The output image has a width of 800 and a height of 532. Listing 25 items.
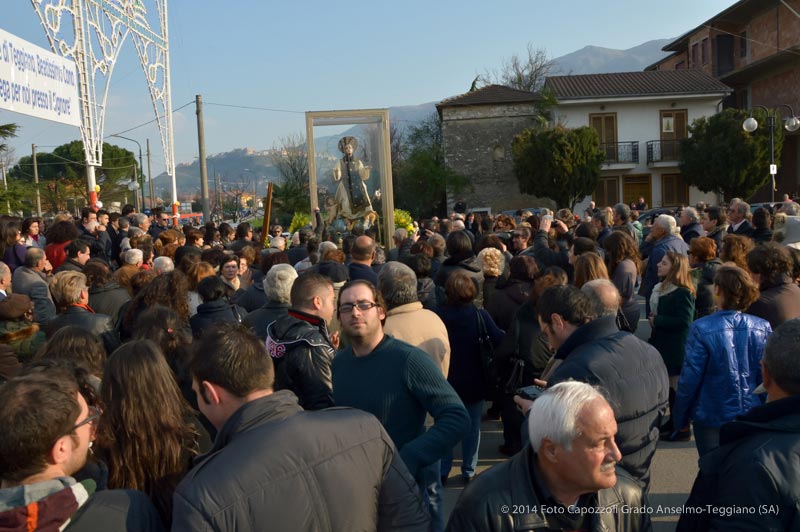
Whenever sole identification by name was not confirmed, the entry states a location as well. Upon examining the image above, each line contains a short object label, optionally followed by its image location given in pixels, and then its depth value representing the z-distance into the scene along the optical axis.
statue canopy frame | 15.55
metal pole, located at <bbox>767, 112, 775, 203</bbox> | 23.03
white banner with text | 8.68
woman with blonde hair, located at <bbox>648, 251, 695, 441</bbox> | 6.01
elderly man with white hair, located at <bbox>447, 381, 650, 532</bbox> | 2.22
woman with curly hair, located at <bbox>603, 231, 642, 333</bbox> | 6.82
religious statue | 15.92
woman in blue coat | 4.43
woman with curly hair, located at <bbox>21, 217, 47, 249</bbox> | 10.23
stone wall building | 39.09
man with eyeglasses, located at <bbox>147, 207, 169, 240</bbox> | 13.15
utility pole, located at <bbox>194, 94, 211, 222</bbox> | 23.20
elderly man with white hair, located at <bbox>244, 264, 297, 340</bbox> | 5.03
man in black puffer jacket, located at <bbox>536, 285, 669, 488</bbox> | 3.22
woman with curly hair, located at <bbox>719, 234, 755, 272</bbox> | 6.45
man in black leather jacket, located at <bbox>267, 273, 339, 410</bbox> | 3.85
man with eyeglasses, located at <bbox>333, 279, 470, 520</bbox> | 3.48
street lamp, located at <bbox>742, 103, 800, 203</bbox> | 22.09
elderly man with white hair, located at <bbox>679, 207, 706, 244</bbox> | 9.67
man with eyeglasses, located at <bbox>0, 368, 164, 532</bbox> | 2.08
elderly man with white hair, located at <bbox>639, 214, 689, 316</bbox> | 7.86
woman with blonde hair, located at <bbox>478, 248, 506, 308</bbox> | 7.04
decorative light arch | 15.38
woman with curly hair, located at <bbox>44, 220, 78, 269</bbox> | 9.04
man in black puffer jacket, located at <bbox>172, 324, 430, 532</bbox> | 2.05
